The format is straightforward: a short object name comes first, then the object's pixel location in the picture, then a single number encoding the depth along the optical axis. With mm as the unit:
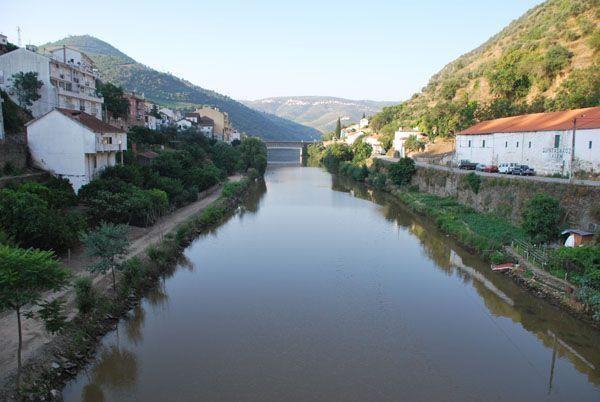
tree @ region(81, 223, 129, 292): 14914
